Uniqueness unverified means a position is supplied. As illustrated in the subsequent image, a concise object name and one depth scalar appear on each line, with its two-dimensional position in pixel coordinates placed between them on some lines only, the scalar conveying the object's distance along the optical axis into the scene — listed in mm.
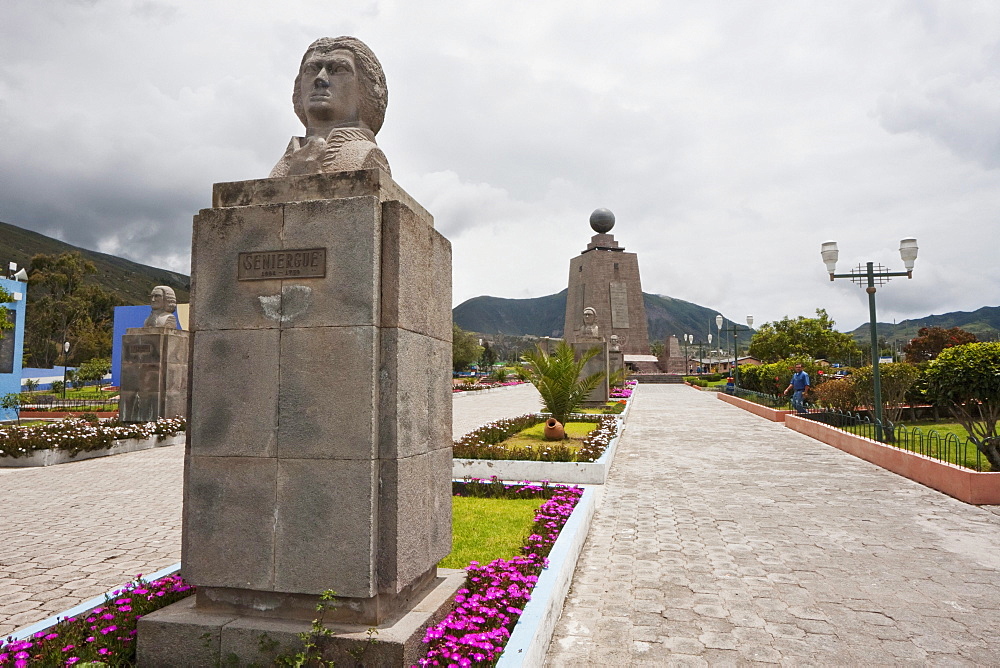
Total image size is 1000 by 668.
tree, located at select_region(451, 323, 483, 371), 56594
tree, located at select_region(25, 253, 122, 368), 54344
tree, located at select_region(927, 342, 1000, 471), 8227
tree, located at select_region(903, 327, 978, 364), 46844
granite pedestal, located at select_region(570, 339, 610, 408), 19523
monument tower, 51656
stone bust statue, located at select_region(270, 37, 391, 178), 3572
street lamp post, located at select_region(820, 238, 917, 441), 11359
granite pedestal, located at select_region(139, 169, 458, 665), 3018
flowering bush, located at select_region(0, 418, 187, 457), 10516
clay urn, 11359
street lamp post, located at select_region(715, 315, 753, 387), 27953
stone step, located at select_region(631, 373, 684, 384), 48656
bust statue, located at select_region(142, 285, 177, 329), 14422
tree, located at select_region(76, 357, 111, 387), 31859
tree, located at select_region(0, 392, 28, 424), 19500
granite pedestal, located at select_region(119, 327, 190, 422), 13953
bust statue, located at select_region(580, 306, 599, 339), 20723
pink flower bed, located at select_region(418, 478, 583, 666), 3016
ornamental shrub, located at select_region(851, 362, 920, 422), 13039
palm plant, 11562
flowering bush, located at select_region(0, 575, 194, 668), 3039
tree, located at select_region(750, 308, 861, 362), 43312
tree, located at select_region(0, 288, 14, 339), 18781
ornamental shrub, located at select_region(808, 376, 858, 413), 15000
